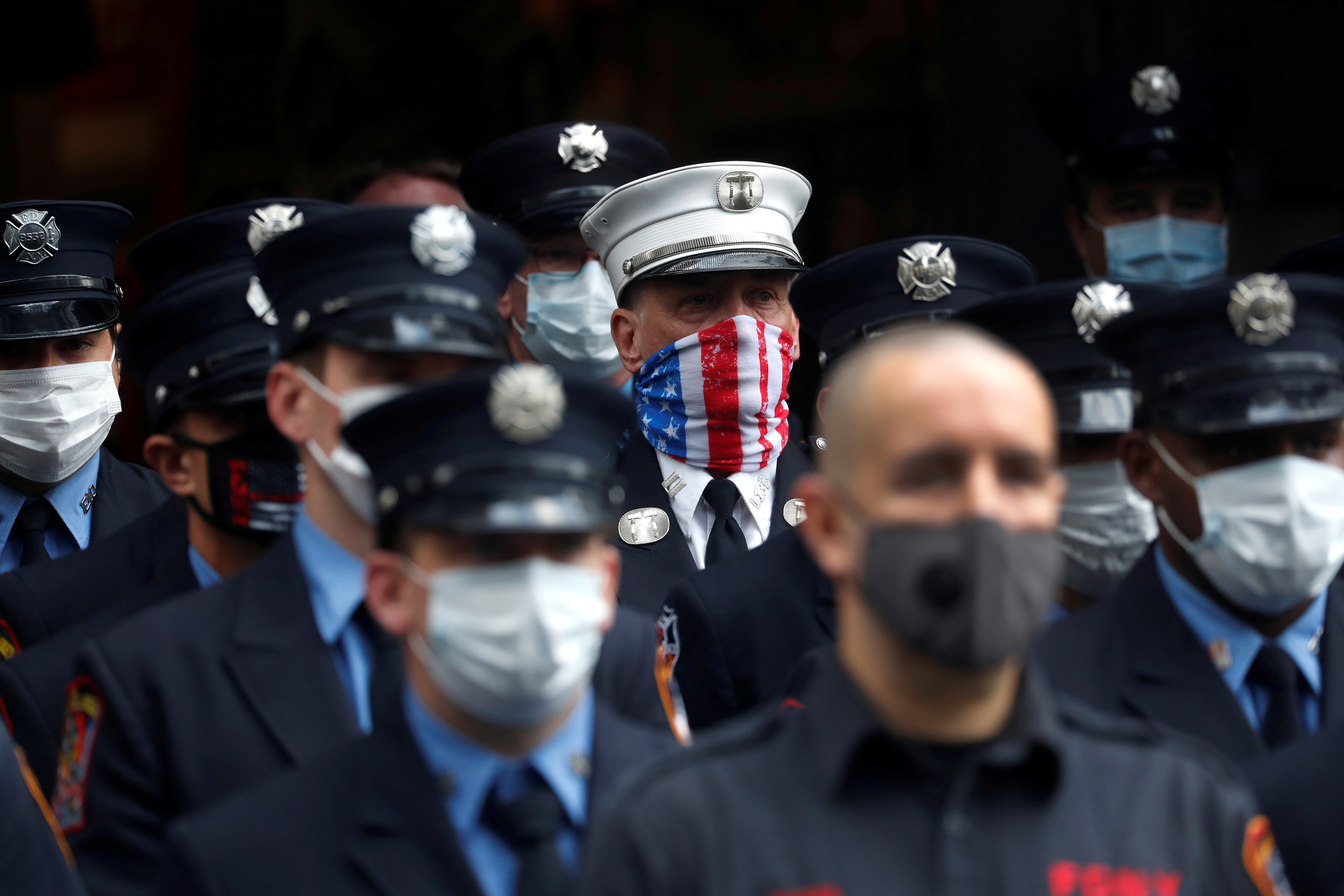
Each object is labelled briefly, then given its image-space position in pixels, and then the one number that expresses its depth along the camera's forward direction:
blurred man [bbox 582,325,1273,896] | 5.00
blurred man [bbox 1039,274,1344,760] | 7.14
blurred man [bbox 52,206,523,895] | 6.52
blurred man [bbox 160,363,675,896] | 5.70
